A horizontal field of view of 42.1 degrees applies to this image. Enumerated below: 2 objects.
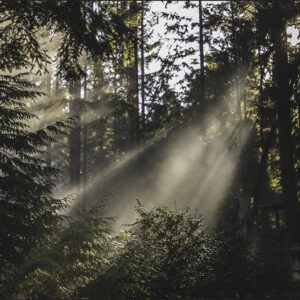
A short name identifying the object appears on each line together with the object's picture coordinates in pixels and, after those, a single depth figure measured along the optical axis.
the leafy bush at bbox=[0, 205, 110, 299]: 5.71
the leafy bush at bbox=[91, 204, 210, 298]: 6.26
